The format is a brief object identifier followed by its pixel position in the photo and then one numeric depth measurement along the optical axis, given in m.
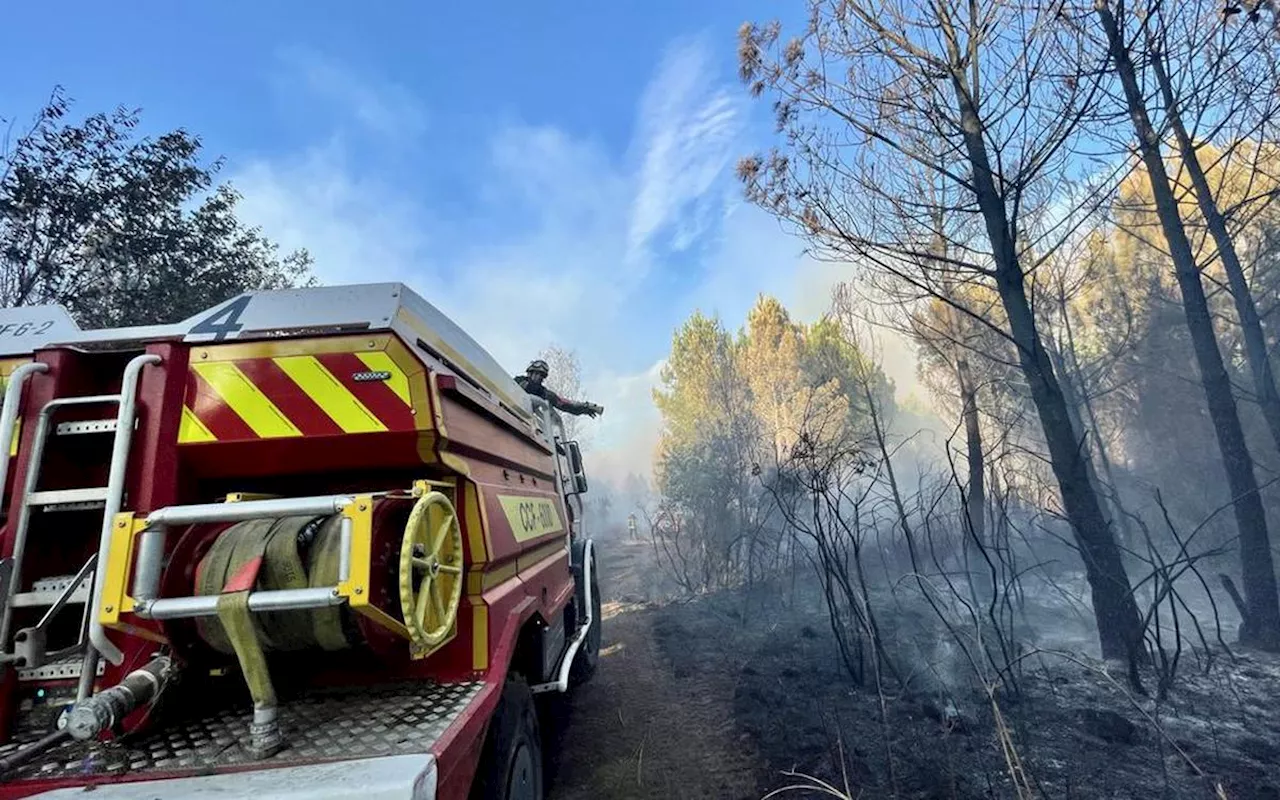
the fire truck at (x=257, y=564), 1.60
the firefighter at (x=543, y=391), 5.90
